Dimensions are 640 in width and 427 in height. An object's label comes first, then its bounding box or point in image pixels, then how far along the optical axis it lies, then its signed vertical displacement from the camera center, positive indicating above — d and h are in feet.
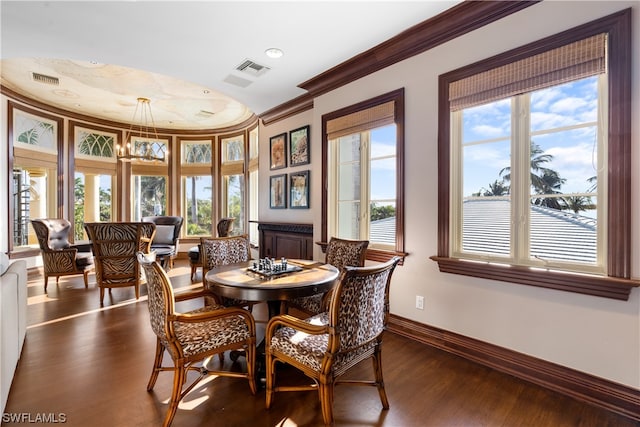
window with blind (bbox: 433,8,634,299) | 6.38 +1.15
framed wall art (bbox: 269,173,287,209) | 16.46 +1.05
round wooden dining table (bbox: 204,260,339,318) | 6.54 -1.60
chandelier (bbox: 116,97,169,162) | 17.70 +6.55
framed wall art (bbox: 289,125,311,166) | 14.97 +3.20
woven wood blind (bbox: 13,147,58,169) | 18.25 +3.30
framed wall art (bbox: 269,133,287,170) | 16.45 +3.27
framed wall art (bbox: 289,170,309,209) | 14.94 +1.06
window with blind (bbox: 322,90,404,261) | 10.53 +1.44
